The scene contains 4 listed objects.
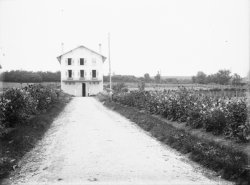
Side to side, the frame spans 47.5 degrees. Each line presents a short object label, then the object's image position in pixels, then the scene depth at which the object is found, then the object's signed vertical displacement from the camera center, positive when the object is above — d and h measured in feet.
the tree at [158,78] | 277.23 +2.13
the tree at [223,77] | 242.88 +2.12
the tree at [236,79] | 188.75 +0.14
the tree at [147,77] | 310.33 +3.69
